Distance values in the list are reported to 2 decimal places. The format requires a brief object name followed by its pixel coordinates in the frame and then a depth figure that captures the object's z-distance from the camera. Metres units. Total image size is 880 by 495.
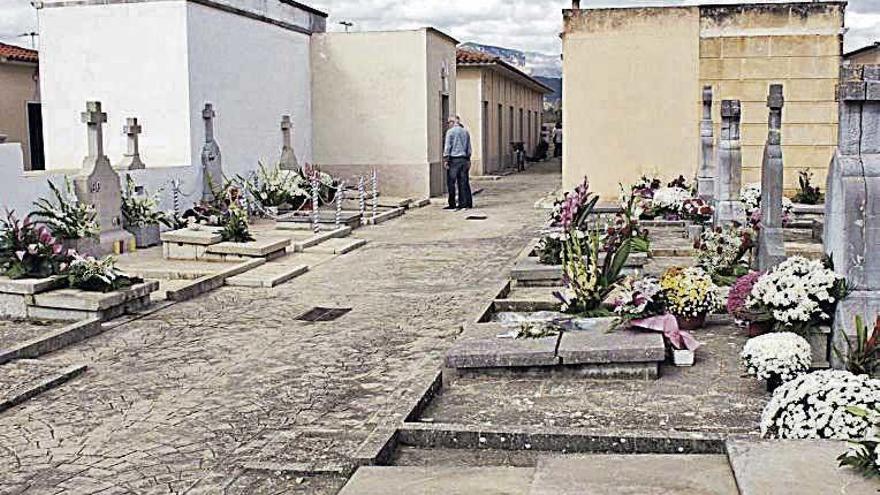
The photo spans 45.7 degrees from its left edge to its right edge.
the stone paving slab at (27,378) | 6.52
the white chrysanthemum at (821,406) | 4.34
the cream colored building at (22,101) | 21.01
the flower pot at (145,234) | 13.54
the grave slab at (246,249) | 12.36
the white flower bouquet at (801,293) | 5.96
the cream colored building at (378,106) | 21.22
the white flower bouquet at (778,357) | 5.52
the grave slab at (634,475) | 3.87
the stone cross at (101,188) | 12.46
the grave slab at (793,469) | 3.60
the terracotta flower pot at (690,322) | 7.23
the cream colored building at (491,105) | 30.81
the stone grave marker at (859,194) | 5.77
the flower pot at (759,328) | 6.54
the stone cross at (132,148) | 14.34
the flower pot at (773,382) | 5.64
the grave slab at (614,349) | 6.14
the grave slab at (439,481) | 4.23
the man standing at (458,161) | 19.20
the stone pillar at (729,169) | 10.43
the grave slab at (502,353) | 6.24
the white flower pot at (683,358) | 6.37
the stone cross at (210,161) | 16.23
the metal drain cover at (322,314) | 9.30
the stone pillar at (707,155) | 13.46
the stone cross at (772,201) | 8.11
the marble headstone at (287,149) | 19.52
